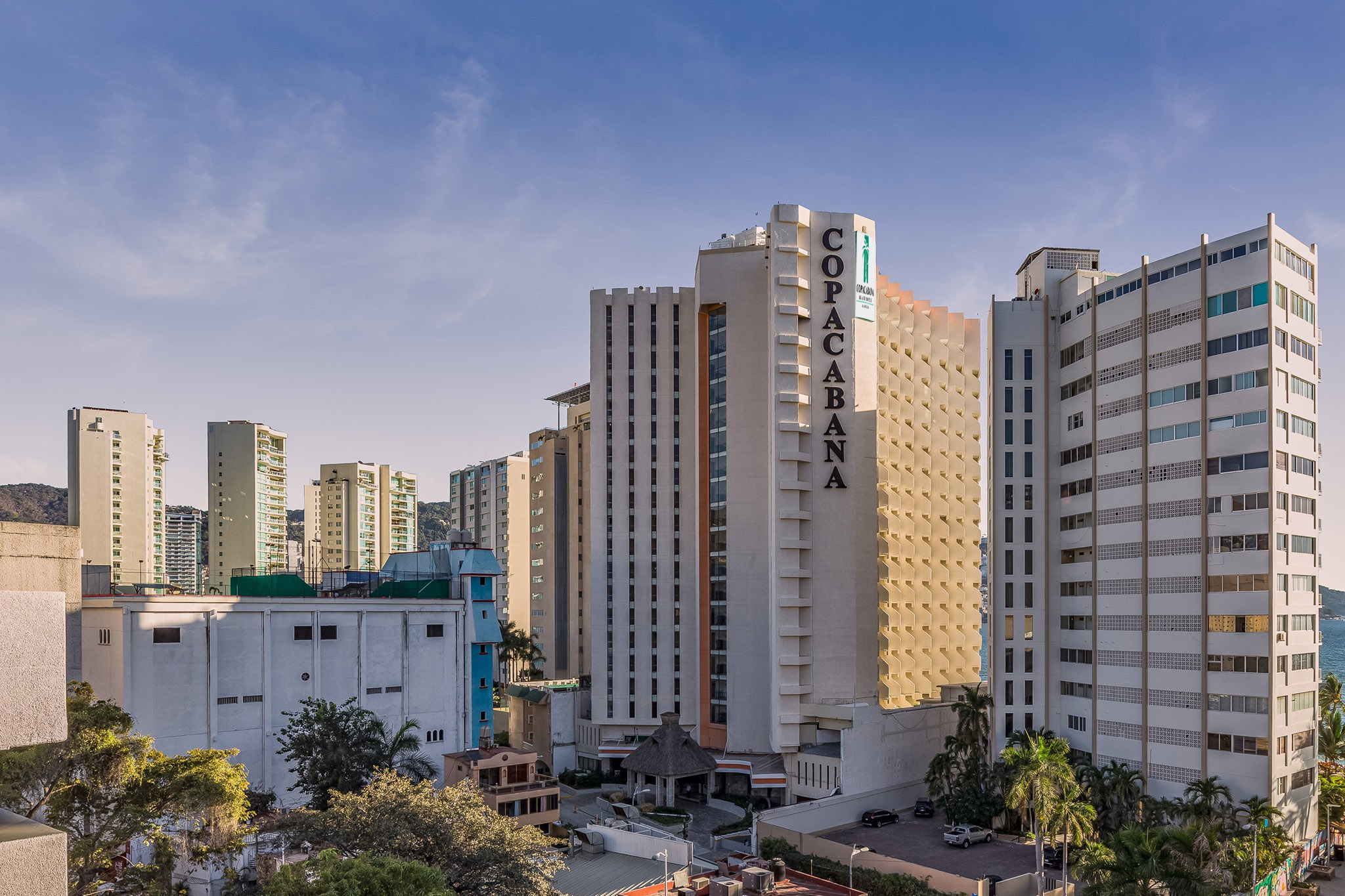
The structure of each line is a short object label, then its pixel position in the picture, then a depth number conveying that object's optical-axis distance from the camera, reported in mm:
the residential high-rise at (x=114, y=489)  157875
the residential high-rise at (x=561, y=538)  137250
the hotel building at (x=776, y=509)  94750
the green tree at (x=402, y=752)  77438
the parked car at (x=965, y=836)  75062
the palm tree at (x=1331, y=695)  86750
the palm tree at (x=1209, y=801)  66312
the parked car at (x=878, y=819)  82938
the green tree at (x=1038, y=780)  60250
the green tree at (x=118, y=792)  34719
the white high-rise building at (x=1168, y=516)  70438
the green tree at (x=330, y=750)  73812
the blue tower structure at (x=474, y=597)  97250
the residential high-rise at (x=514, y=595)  193125
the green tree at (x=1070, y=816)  59594
